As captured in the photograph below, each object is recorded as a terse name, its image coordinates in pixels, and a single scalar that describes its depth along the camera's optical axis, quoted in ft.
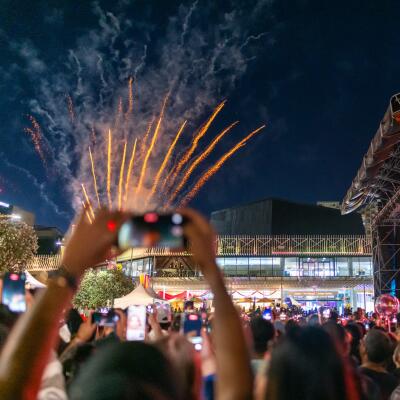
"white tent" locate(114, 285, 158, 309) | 67.31
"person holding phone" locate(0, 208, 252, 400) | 4.49
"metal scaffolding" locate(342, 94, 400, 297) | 65.36
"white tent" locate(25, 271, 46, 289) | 45.48
